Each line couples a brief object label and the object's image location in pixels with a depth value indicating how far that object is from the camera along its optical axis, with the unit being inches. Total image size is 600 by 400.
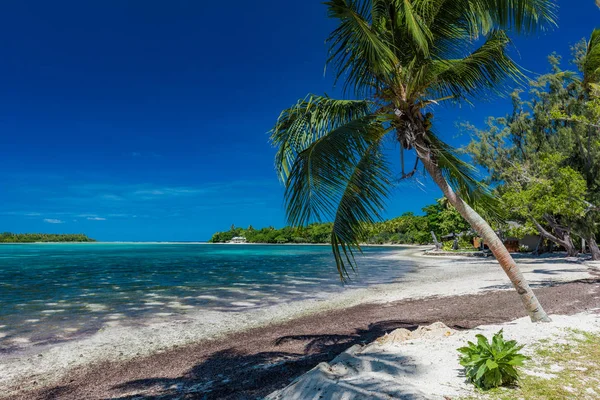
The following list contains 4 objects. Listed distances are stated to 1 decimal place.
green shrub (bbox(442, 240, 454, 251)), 1765.5
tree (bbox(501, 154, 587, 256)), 524.4
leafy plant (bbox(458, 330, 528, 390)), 142.8
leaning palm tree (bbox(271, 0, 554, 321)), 189.5
